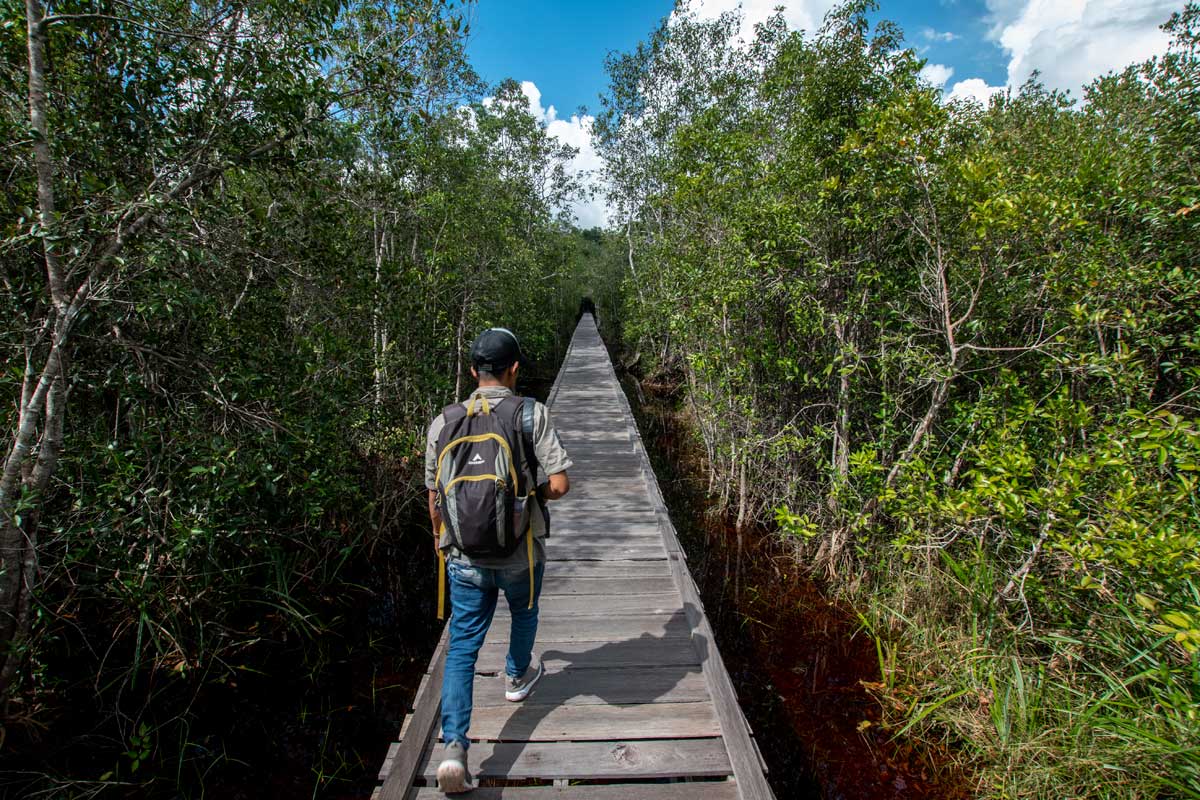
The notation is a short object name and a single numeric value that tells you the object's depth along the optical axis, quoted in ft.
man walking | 6.35
